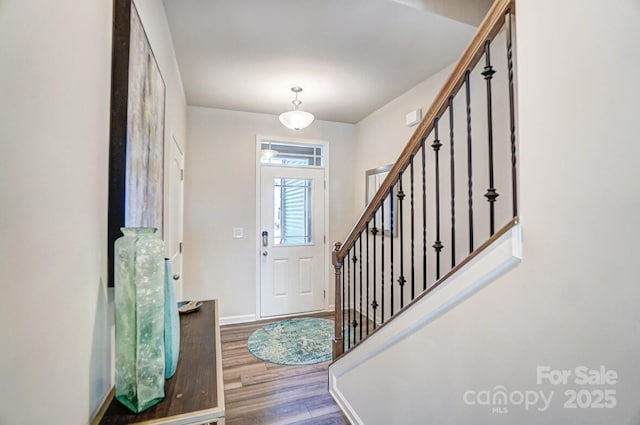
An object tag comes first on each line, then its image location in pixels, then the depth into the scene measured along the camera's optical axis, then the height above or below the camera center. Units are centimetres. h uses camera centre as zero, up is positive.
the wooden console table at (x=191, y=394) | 80 -55
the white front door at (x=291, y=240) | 374 -29
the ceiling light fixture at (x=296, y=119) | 278 +96
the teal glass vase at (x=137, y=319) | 79 -27
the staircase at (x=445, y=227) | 104 -5
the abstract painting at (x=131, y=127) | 88 +32
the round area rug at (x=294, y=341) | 277 -131
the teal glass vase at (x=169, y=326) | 94 -36
